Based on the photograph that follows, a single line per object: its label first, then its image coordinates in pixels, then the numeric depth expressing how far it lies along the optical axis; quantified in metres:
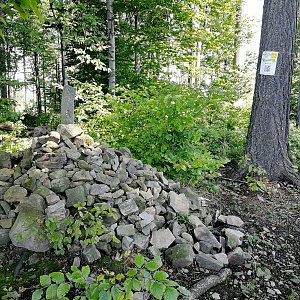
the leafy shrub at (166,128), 3.47
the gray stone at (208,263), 2.49
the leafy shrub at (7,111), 6.48
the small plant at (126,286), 1.13
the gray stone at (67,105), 3.35
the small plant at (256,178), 3.92
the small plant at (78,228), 2.31
